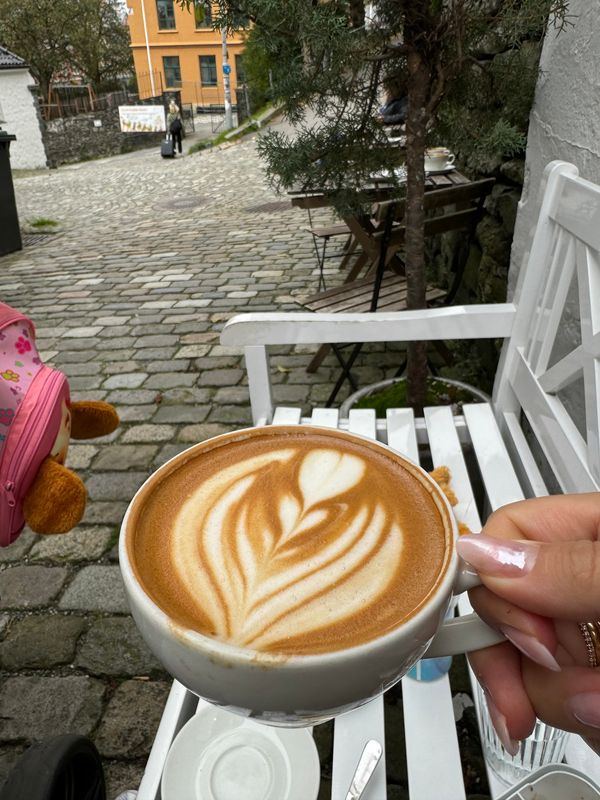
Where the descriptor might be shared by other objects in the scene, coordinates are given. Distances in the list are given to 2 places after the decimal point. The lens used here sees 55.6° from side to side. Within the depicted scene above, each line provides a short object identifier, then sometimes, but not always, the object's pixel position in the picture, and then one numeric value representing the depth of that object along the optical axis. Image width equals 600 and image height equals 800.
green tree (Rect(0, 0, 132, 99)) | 27.41
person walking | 18.79
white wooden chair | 1.16
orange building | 38.03
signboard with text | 22.25
